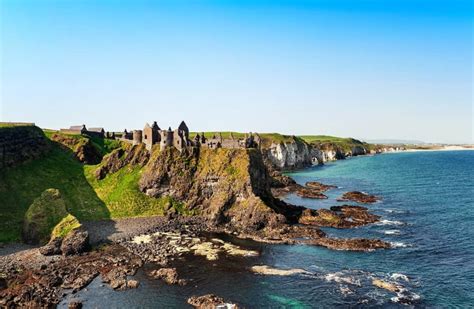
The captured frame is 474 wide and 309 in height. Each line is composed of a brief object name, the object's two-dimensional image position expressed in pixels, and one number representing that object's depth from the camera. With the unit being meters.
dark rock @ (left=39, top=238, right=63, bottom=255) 63.08
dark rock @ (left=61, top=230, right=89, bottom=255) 63.81
